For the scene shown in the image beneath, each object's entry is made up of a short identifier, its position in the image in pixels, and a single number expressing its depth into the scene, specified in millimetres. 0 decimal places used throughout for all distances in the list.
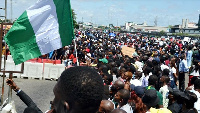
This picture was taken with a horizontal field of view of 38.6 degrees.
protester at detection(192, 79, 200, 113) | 5754
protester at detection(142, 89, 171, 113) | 4758
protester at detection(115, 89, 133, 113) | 4578
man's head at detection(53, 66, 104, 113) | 1633
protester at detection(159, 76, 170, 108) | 5830
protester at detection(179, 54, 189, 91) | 11117
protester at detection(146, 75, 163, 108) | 6648
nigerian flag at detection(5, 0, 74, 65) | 5113
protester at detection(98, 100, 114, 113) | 3846
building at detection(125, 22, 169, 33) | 132475
